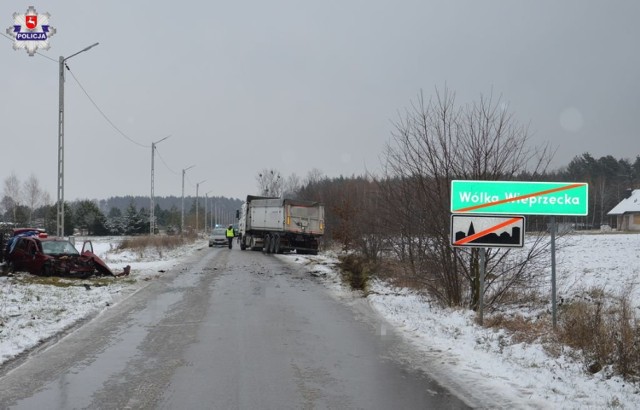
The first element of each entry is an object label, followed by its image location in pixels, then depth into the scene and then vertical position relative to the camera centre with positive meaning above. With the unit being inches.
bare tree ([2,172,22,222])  3656.5 +130.6
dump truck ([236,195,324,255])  1455.5 -22.4
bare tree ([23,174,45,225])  3625.5 +117.9
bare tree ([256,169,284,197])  3769.7 +198.7
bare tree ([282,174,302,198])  4013.3 +190.1
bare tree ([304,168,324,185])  3832.7 +240.7
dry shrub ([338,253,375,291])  740.4 -78.2
